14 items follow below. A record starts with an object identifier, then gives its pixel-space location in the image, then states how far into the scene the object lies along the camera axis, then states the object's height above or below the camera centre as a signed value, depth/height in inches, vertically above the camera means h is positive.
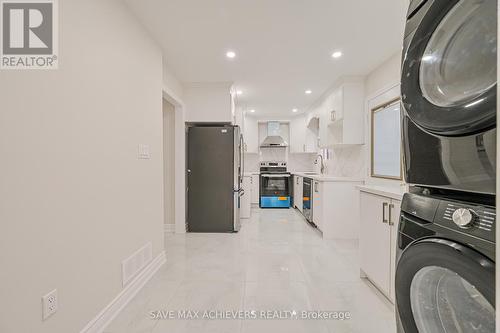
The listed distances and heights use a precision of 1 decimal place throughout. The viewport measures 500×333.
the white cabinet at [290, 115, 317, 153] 219.5 +26.1
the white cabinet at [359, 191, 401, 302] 66.7 -24.8
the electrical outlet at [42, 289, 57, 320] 44.5 -28.3
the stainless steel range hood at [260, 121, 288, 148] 242.2 +27.1
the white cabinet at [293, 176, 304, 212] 190.3 -26.5
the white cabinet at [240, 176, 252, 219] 178.9 -31.5
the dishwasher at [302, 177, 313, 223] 160.2 -26.4
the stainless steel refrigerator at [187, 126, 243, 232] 145.6 -9.9
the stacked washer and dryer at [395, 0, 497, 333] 24.3 -0.7
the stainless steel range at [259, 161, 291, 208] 223.3 -27.0
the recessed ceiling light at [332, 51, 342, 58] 105.1 +50.7
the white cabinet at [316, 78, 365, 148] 135.4 +31.7
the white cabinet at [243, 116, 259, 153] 240.7 +28.2
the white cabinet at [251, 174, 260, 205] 235.1 -26.2
